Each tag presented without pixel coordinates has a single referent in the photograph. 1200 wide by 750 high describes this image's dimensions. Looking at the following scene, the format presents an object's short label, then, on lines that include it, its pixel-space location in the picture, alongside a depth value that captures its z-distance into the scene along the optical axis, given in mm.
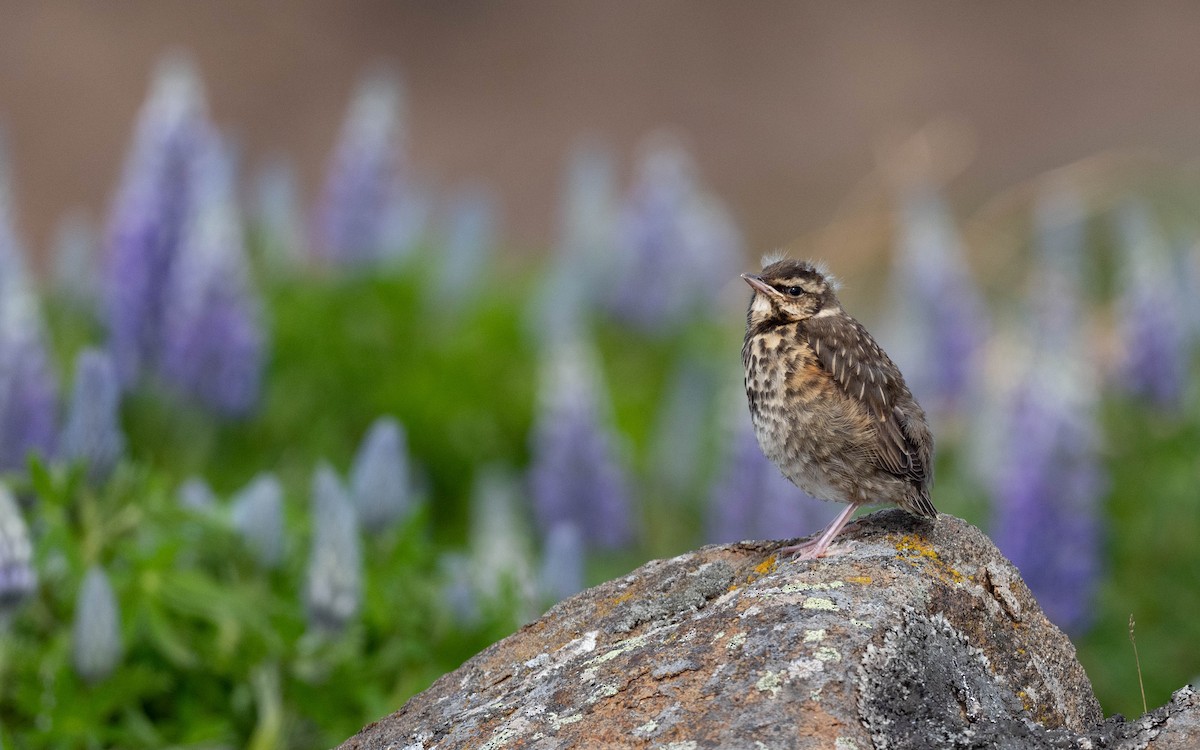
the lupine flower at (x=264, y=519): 10031
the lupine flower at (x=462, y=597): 10789
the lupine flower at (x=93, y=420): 10312
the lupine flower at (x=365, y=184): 18266
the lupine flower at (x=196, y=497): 10884
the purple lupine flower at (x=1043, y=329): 14891
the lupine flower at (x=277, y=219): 19594
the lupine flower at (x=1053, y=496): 14320
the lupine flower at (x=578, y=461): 14656
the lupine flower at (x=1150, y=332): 16531
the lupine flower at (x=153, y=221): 15187
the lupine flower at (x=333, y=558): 9680
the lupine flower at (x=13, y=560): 8977
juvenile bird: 7383
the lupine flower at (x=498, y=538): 11547
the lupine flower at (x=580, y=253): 16781
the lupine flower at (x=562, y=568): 11008
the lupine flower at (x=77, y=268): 18328
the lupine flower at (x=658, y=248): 19219
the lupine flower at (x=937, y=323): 19000
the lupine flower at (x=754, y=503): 13297
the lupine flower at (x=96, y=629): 8930
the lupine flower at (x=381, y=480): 11094
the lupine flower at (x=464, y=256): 18094
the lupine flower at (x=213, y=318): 14953
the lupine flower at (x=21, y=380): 12562
